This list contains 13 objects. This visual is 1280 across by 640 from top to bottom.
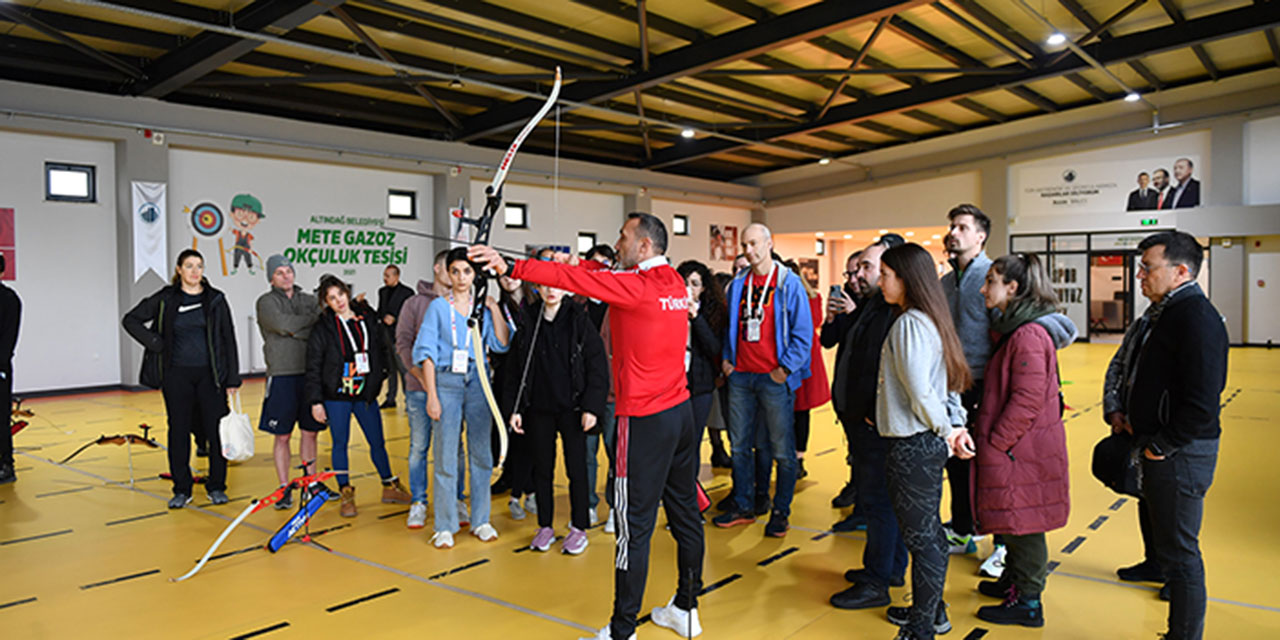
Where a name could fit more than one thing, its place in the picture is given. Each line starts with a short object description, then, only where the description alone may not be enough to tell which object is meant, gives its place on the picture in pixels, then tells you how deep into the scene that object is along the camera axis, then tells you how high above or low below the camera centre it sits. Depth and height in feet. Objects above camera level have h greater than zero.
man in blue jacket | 13.34 -0.98
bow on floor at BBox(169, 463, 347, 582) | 12.16 -3.45
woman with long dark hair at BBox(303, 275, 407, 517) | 14.92 -1.38
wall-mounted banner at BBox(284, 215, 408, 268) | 41.09 +3.18
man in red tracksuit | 8.79 -1.21
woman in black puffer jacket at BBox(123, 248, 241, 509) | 15.11 -1.04
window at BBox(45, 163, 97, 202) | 33.35 +5.24
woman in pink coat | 9.50 -1.88
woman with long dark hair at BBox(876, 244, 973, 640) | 8.39 -1.33
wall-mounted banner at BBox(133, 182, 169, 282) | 34.58 +3.30
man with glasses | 8.06 -1.24
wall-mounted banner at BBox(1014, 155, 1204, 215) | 47.52 +7.31
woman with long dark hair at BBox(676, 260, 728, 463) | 13.51 -0.64
